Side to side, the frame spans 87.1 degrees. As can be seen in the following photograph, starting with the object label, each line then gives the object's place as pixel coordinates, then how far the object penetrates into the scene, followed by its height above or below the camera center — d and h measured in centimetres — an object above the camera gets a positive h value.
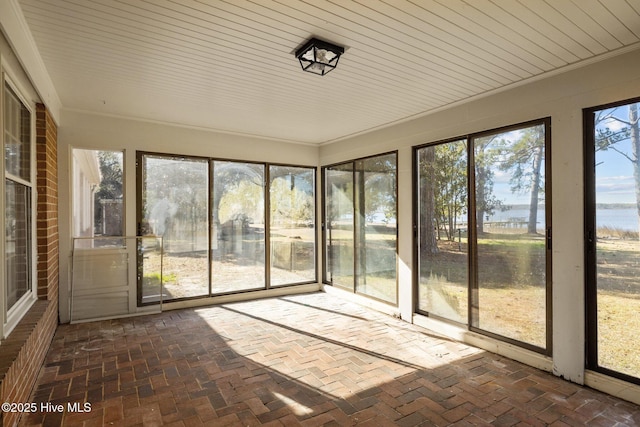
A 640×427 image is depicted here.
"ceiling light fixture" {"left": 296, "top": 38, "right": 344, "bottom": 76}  250 +124
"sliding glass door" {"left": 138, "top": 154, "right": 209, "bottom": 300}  478 -9
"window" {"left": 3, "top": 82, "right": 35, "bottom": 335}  243 +7
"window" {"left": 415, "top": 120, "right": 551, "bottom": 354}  322 -21
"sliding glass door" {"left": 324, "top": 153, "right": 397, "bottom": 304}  489 -19
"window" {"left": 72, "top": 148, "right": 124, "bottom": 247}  455 +29
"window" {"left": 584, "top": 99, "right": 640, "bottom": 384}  266 -21
